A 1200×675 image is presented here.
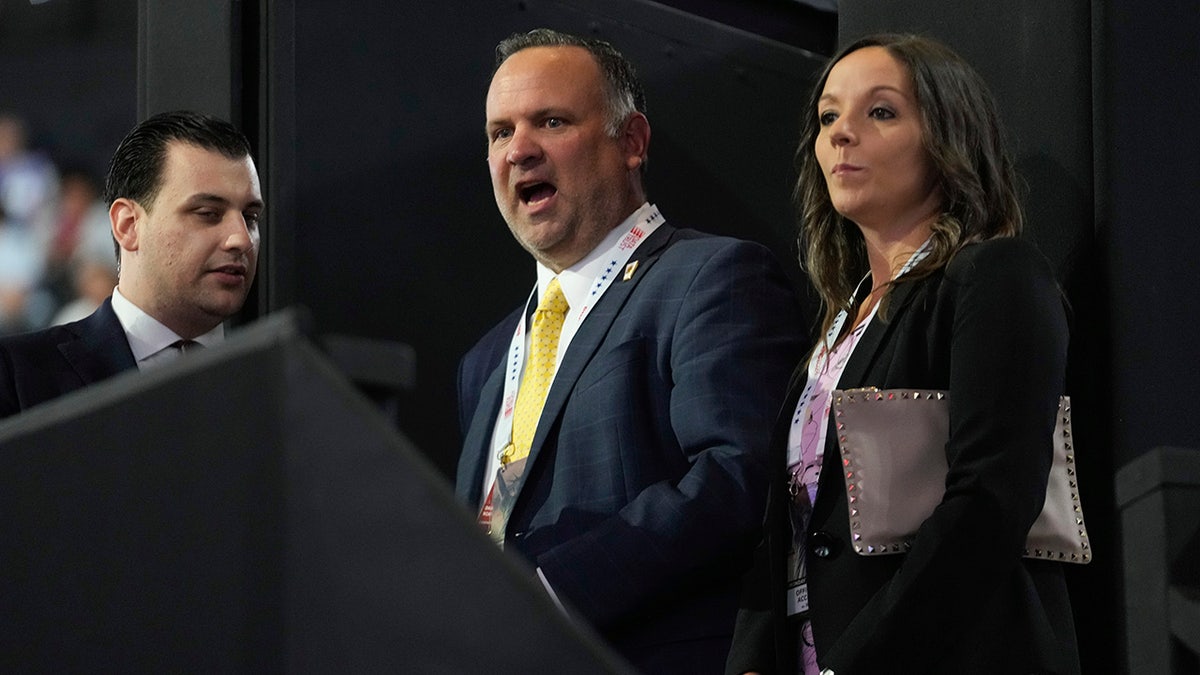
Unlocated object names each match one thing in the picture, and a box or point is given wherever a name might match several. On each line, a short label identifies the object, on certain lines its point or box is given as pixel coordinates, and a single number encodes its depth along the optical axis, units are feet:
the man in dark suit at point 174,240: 18.07
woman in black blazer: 13.12
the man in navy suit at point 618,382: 16.47
